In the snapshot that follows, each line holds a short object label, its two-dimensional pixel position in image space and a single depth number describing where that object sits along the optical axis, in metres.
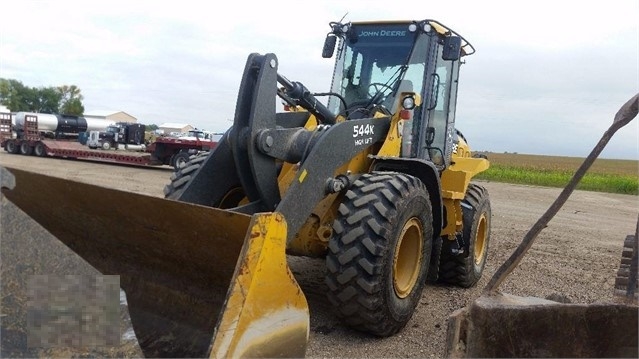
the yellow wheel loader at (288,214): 2.95
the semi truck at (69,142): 21.12
